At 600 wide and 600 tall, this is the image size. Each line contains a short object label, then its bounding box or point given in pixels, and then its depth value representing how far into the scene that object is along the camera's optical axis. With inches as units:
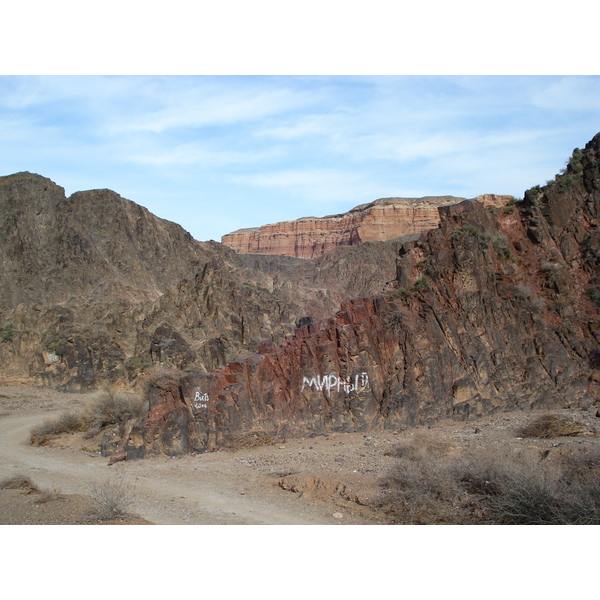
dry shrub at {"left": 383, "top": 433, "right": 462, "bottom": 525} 357.4
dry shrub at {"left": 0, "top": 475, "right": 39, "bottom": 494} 457.8
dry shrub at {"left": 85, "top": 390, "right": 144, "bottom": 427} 770.2
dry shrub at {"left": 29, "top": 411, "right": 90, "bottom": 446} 749.9
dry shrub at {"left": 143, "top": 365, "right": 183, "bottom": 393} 659.4
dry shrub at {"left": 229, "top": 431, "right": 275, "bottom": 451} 599.5
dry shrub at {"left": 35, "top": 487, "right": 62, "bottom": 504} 407.3
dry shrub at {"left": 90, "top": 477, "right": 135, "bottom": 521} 360.2
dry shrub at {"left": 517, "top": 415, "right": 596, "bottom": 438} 502.3
